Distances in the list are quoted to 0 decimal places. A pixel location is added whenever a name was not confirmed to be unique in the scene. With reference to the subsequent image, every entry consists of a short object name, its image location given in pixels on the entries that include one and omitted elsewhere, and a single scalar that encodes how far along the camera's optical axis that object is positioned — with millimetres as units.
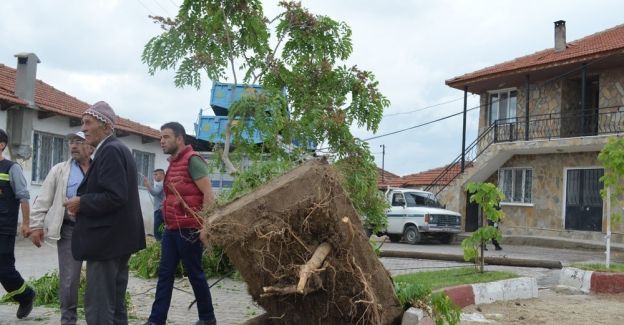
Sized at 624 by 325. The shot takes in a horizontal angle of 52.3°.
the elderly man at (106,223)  4297
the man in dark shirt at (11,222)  5875
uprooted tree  8984
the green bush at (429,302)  5383
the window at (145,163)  22219
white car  20516
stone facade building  20797
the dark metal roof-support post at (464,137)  24717
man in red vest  5449
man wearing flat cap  5262
